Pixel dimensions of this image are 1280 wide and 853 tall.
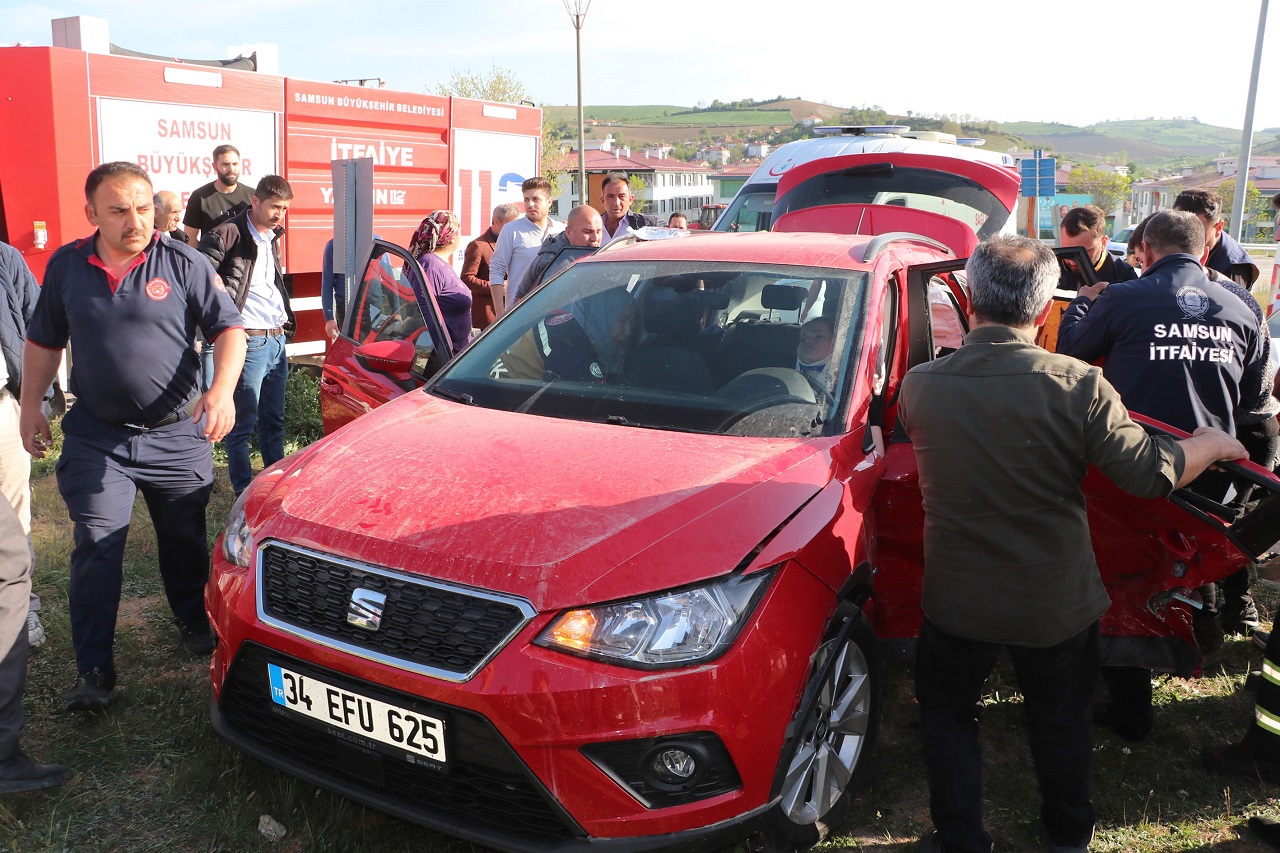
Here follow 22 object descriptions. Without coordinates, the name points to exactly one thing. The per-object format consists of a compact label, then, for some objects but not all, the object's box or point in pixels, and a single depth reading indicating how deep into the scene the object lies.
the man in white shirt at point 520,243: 6.94
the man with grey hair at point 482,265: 7.89
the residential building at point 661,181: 95.14
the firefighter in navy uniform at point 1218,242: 4.94
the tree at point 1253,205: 73.44
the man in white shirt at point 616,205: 7.34
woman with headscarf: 5.42
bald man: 6.11
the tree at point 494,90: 45.66
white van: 8.27
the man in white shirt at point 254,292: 5.36
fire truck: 7.00
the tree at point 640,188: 99.57
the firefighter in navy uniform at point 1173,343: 3.62
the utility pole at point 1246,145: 20.12
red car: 2.28
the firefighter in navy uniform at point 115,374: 3.38
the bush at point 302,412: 7.68
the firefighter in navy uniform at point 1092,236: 5.26
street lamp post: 25.70
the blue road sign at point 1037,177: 8.81
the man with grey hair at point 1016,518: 2.47
